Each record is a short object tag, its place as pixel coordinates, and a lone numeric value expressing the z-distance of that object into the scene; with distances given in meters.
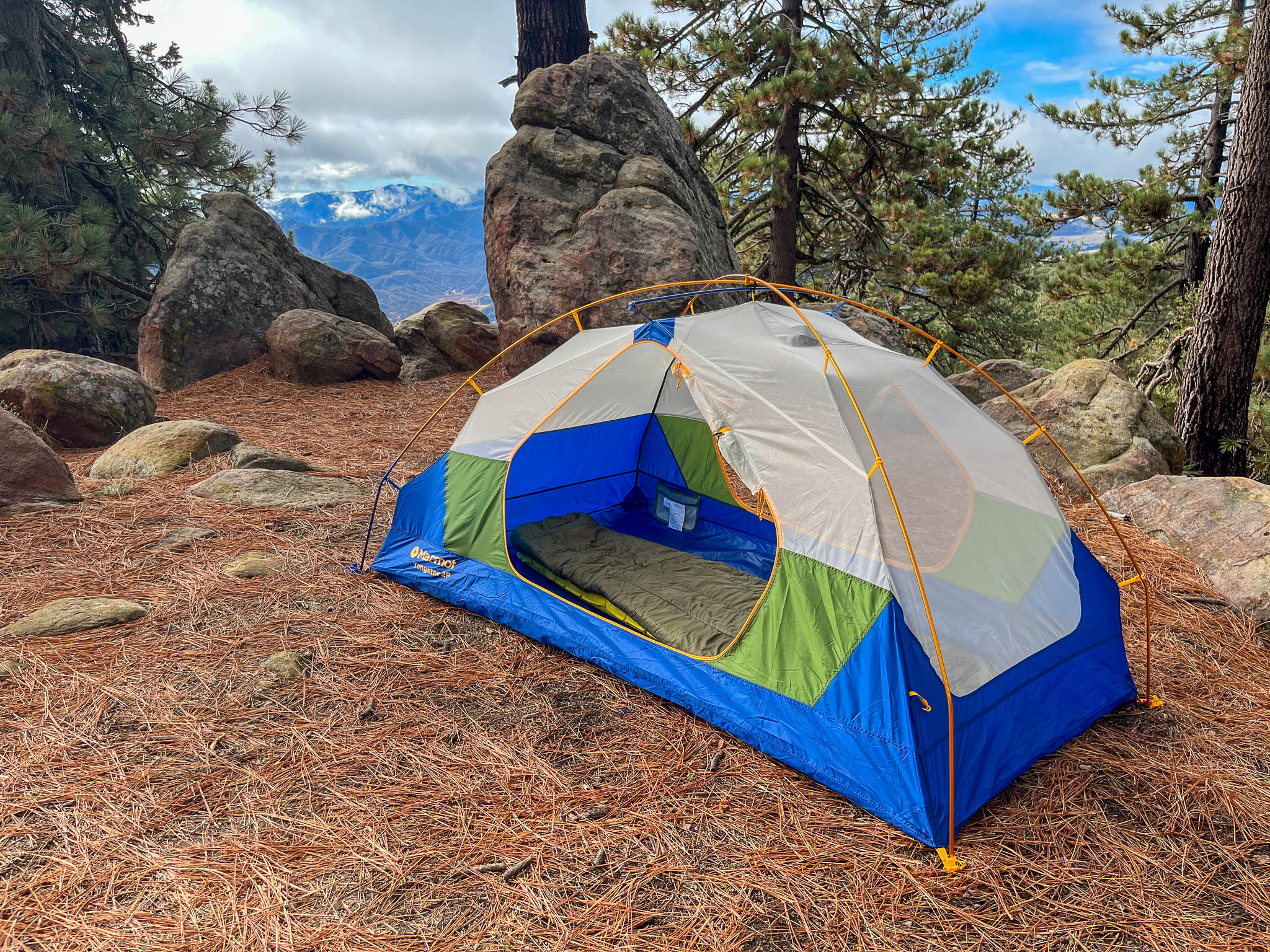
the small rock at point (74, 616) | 3.45
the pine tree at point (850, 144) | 8.13
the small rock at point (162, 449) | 5.56
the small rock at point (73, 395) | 6.05
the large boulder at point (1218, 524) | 3.92
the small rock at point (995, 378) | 7.09
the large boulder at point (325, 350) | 8.24
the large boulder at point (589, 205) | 7.28
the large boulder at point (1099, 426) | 5.56
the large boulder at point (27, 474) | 4.68
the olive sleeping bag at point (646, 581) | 3.53
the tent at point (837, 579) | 2.60
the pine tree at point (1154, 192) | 8.02
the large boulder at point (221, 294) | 8.23
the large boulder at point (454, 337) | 9.11
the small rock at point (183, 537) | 4.42
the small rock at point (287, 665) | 3.29
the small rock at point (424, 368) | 8.77
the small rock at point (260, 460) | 5.57
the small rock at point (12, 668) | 3.11
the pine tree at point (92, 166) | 7.72
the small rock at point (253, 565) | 4.13
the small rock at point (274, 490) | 5.10
